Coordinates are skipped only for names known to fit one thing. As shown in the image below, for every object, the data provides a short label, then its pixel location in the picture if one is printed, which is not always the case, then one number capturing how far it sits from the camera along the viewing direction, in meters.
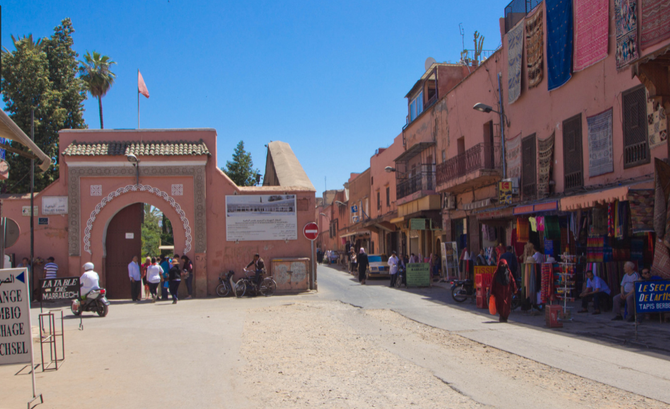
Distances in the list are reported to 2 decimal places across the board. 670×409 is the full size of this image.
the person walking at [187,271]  20.52
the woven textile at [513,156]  20.09
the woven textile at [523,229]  18.20
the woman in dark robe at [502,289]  12.69
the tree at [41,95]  28.14
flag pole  23.00
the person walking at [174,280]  19.23
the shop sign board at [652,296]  9.93
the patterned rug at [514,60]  19.75
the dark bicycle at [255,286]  20.41
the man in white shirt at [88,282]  15.17
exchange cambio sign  6.51
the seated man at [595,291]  13.69
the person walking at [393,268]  24.72
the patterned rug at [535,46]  18.30
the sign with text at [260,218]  21.39
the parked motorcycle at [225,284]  20.57
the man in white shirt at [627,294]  12.19
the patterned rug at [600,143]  14.83
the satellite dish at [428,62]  33.53
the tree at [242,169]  36.62
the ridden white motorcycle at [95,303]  15.35
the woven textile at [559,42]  16.59
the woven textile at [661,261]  11.75
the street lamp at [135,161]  20.42
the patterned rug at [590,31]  14.91
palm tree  43.19
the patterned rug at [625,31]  13.56
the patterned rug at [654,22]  12.38
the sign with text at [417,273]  23.80
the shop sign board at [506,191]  19.69
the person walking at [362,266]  26.72
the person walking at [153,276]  19.41
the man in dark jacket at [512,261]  15.14
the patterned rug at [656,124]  12.48
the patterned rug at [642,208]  11.98
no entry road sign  20.59
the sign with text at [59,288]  12.86
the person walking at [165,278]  20.45
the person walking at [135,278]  19.89
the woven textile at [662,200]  11.52
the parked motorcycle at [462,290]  17.09
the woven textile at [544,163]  17.92
